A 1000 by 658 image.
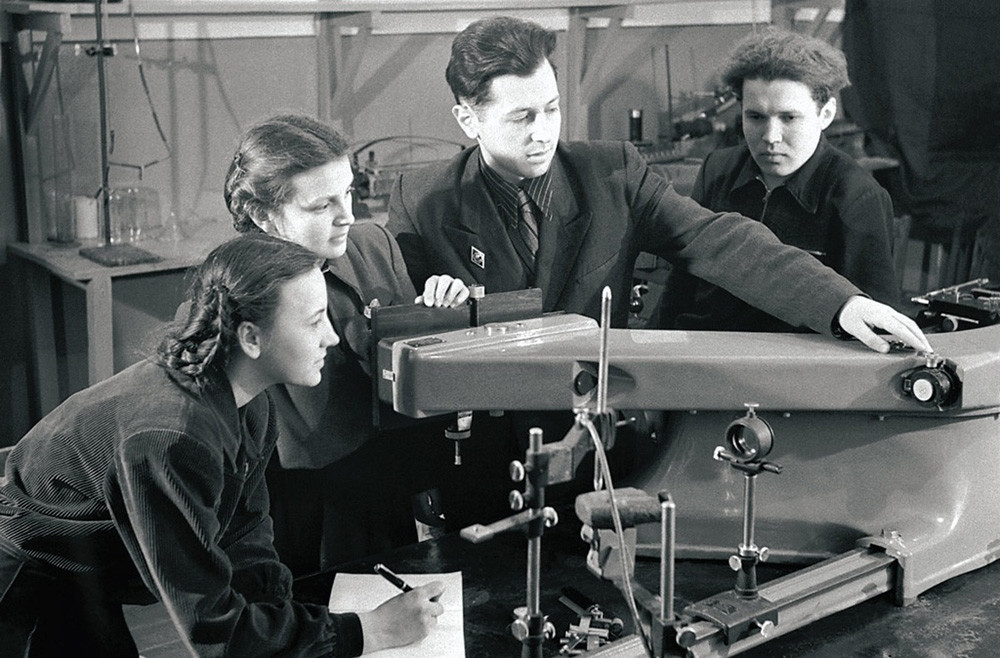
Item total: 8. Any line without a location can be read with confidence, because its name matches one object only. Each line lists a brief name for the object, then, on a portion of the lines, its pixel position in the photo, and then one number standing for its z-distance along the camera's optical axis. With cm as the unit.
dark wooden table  162
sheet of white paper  157
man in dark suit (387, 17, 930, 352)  216
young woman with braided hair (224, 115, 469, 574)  191
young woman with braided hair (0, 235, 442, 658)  140
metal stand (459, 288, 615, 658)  131
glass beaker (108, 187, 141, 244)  343
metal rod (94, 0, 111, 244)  309
